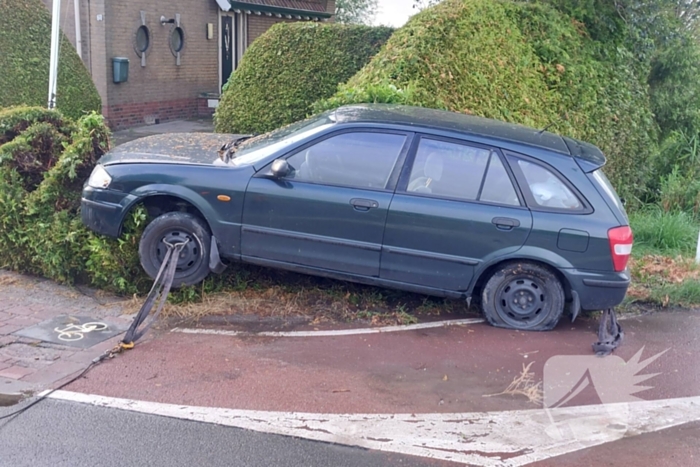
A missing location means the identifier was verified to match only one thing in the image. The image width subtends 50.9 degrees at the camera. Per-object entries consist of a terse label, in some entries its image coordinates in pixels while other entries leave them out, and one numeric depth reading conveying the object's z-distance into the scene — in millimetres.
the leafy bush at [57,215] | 6301
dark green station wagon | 5770
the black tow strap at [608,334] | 5666
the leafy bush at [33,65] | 11477
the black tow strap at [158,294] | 5387
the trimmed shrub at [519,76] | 8172
